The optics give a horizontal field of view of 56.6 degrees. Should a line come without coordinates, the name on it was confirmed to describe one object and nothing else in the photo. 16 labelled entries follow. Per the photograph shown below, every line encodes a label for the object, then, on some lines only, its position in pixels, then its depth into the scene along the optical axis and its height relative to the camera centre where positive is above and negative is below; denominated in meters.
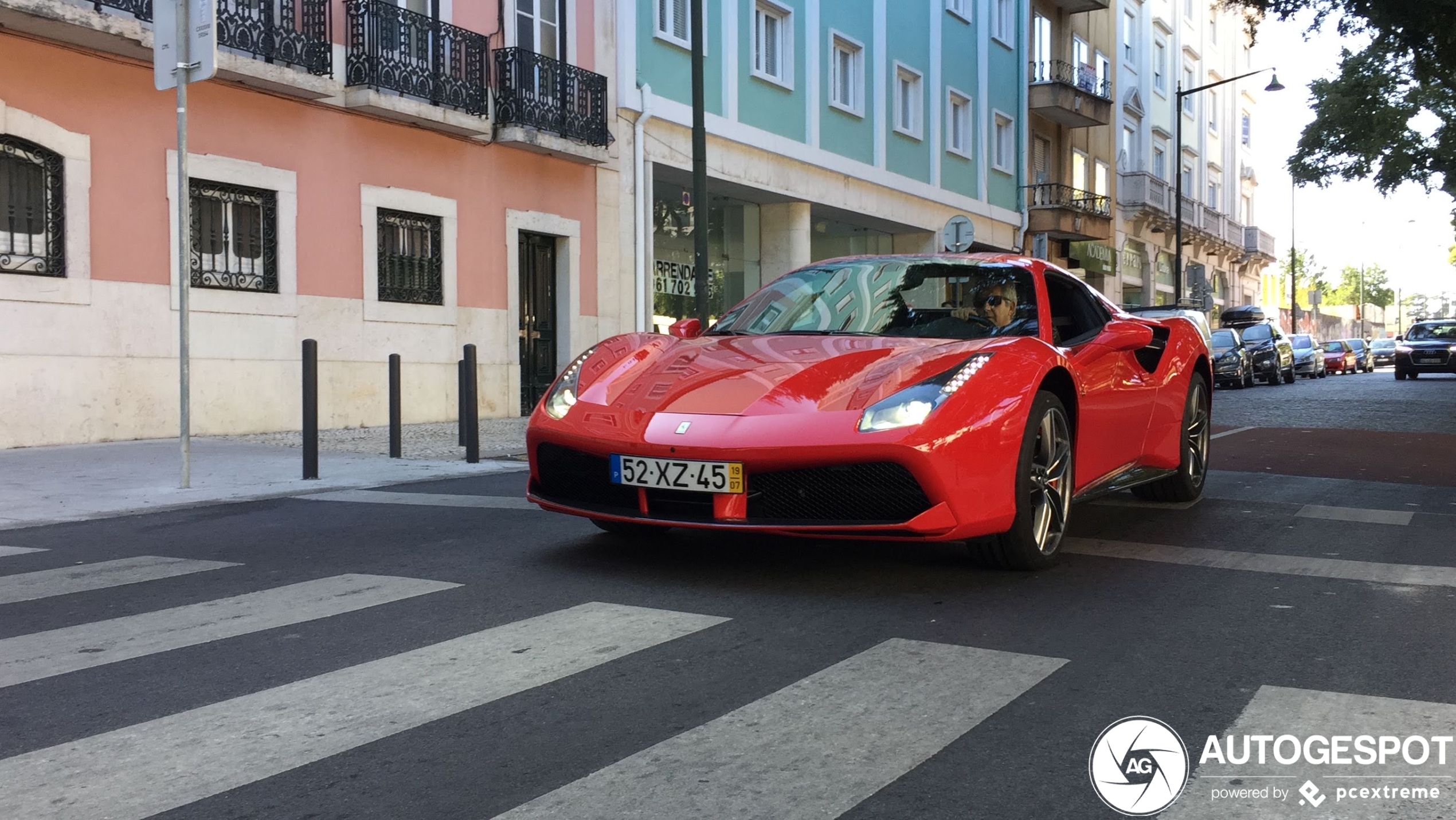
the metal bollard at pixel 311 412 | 9.41 -0.31
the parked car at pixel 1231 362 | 29.97 +0.06
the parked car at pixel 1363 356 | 54.09 +0.32
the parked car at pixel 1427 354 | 38.31 +0.29
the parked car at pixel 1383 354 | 67.81 +0.51
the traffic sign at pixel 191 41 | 8.63 +2.11
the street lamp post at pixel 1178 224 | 37.00 +3.86
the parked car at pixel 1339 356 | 48.78 +0.27
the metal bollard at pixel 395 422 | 11.00 -0.45
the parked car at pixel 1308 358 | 40.75 +0.19
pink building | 12.16 +1.74
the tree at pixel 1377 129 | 33.84 +6.14
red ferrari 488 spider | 4.76 -0.18
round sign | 17.97 +1.77
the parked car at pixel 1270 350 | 32.22 +0.34
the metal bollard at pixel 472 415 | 10.77 -0.39
